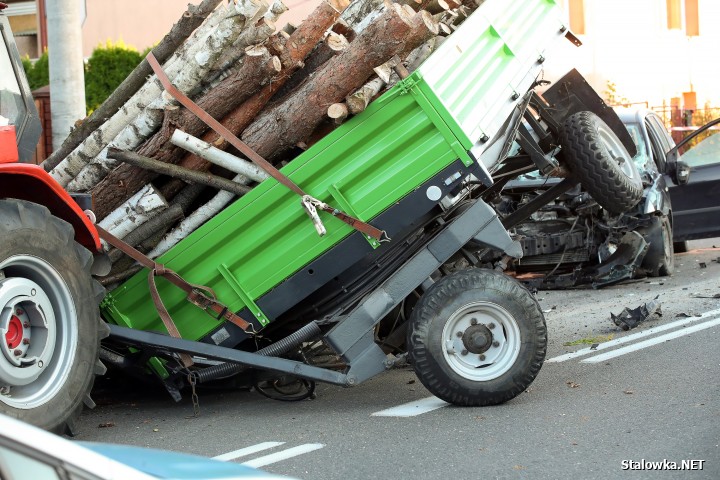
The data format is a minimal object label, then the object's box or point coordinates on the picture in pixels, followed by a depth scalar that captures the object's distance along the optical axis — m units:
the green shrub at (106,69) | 18.36
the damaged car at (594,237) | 11.80
